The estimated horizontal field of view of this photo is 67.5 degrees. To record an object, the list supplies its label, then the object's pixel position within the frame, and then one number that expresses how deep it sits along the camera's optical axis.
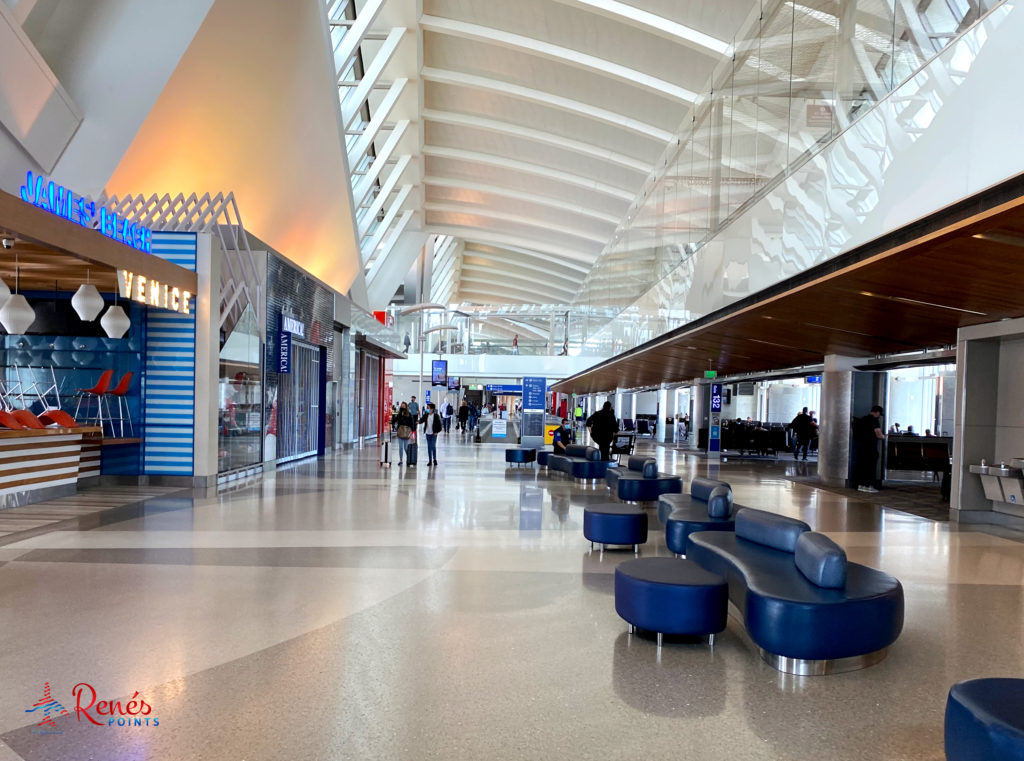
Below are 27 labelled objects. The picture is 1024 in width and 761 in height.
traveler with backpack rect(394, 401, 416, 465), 17.80
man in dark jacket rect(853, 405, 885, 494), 15.22
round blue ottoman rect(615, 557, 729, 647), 4.97
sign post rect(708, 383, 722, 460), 26.95
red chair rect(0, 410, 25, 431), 10.23
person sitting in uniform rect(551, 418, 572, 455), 17.55
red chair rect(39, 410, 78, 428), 11.60
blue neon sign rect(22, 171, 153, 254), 9.22
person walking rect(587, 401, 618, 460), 17.45
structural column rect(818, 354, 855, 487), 16.16
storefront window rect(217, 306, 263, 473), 13.69
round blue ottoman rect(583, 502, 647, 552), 7.98
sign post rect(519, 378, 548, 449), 25.20
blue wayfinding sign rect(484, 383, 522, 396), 44.65
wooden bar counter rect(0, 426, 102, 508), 9.95
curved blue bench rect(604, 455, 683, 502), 11.50
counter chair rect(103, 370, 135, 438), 12.59
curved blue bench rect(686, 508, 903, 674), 4.49
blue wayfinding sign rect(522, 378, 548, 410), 25.41
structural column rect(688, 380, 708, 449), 29.20
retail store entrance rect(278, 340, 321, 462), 17.92
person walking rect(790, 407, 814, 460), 23.31
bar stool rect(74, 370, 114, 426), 12.47
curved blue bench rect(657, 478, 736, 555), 7.33
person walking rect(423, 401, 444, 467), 18.38
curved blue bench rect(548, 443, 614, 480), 15.02
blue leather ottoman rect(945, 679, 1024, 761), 2.85
